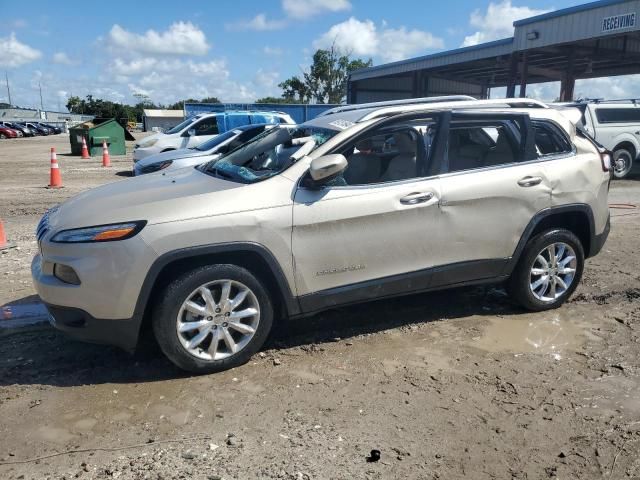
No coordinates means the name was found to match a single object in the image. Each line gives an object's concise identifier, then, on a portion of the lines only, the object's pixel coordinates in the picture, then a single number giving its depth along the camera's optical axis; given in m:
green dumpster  22.73
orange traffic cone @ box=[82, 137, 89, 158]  22.08
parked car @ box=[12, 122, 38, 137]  53.99
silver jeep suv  3.43
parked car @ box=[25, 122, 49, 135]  57.28
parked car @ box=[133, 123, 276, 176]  10.80
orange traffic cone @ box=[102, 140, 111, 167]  18.68
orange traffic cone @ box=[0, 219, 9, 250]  6.94
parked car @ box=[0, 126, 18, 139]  49.88
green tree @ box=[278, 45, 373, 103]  77.56
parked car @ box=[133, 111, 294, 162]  14.58
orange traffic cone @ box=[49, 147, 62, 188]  12.96
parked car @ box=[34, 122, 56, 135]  60.64
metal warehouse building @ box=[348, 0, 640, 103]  18.48
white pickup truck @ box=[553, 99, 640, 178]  14.38
